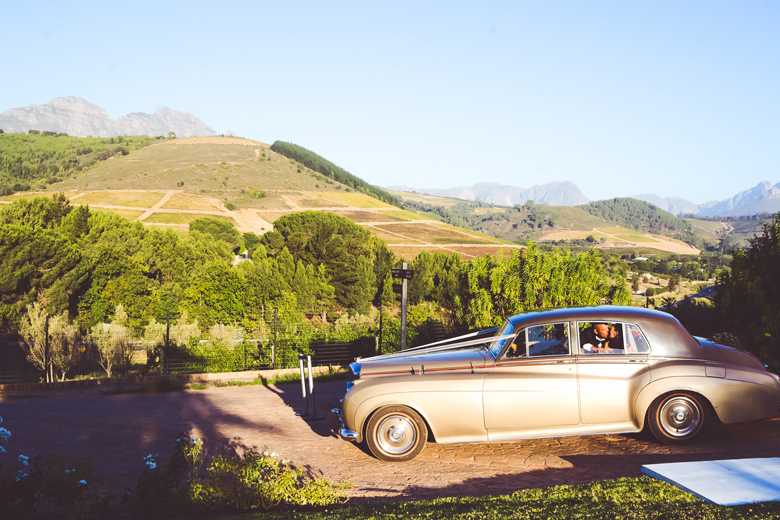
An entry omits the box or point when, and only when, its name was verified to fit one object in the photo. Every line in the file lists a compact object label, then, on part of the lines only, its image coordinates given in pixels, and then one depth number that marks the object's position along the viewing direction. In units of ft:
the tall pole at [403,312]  34.45
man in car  19.98
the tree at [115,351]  61.00
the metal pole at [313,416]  26.00
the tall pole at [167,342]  38.60
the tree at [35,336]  70.64
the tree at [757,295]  30.22
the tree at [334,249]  148.95
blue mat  12.33
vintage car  18.69
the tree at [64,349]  65.67
